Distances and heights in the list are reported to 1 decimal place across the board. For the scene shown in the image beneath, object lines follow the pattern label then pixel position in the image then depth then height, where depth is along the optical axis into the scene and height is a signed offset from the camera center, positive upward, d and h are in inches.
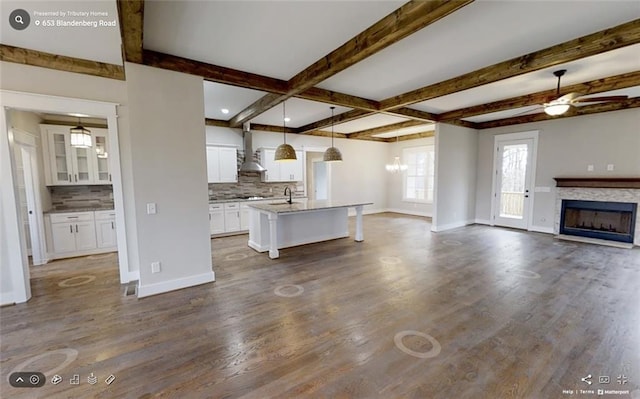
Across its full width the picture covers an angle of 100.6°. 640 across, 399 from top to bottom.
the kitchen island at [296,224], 185.5 -39.0
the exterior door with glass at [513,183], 262.4 -8.3
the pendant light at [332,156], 214.2 +16.0
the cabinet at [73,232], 178.9 -37.7
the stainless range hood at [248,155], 258.7 +21.0
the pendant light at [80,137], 155.1 +23.4
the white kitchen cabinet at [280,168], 278.2 +8.5
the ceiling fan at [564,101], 129.4 +36.8
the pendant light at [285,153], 195.2 +16.8
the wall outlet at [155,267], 127.2 -43.3
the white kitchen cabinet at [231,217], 247.8 -38.1
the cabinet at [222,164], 248.7 +11.7
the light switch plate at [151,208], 123.6 -14.6
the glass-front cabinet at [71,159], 183.8 +13.4
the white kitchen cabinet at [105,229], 192.1 -38.2
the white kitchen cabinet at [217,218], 239.6 -38.0
